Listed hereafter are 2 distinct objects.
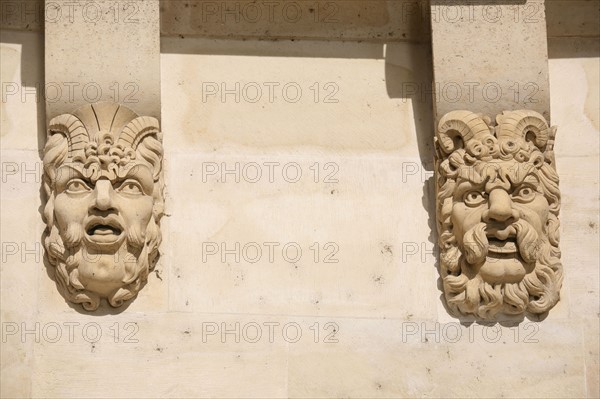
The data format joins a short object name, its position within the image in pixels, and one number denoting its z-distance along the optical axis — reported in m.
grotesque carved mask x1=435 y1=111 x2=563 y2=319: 10.16
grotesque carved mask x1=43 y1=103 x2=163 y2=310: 10.04
